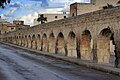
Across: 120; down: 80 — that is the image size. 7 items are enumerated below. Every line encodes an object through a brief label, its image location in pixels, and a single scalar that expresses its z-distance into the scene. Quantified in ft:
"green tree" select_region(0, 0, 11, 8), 38.20
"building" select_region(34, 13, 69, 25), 232.78
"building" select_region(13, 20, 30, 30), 320.08
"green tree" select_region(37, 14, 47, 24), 229.52
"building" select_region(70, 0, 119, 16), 158.98
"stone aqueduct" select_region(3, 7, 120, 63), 59.40
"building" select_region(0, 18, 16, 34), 309.39
